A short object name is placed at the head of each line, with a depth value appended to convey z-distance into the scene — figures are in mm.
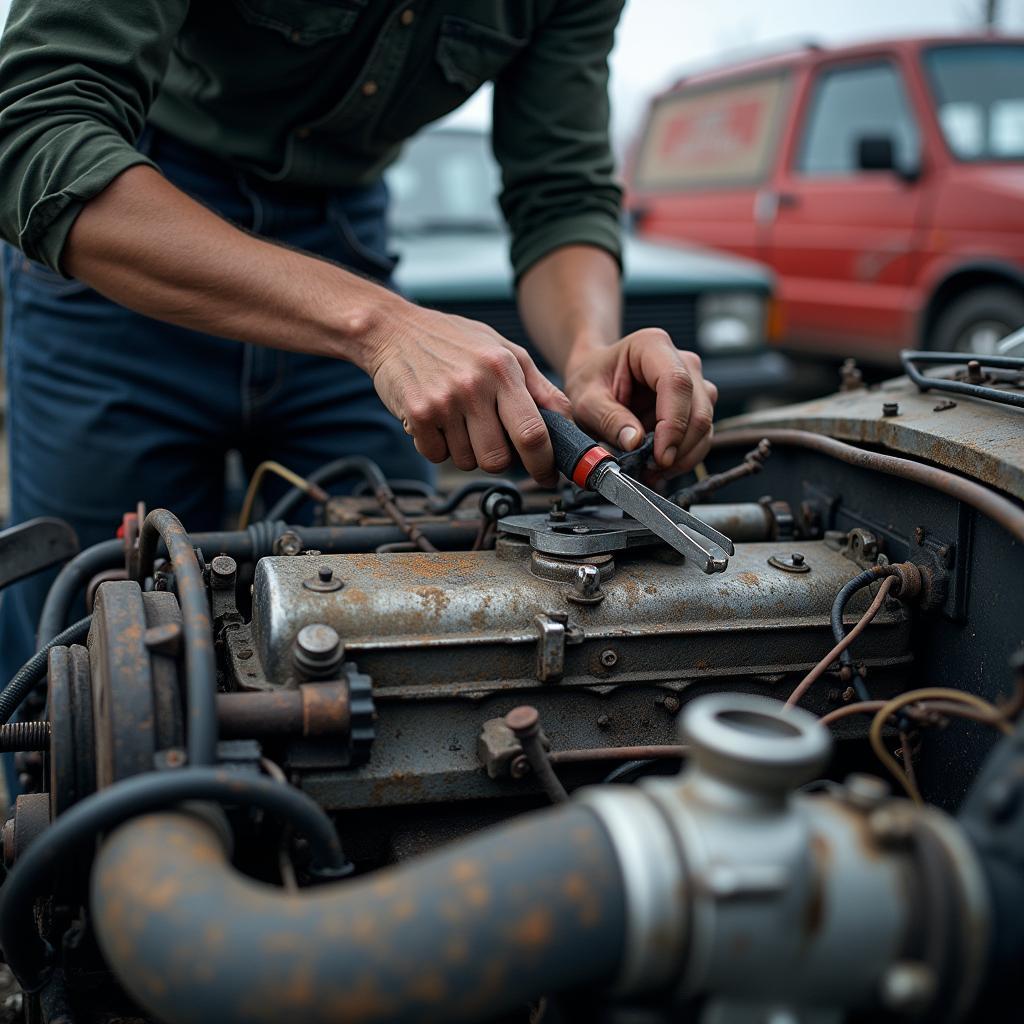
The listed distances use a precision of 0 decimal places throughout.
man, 1451
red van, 5504
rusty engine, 755
